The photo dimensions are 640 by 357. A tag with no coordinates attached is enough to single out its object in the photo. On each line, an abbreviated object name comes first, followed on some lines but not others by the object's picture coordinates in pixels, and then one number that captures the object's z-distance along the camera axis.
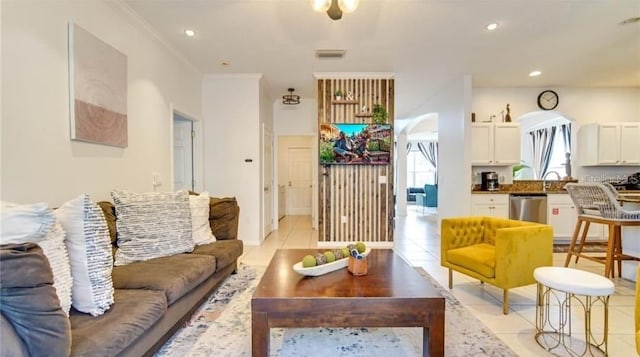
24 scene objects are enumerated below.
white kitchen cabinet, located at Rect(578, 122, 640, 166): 5.63
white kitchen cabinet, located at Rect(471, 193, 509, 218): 5.26
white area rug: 2.13
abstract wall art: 2.48
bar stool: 3.39
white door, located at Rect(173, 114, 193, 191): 5.07
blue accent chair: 10.71
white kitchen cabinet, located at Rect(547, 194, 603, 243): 5.38
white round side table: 2.05
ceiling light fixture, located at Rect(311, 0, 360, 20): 2.43
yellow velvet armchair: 2.67
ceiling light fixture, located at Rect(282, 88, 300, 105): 6.40
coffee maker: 5.50
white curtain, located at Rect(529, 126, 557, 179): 8.27
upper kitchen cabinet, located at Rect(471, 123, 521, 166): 5.53
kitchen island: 3.45
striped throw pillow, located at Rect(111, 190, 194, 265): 2.57
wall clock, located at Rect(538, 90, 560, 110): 5.91
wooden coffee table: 1.78
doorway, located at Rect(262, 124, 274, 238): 5.83
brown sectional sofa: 1.51
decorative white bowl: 2.11
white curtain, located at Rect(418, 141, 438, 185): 13.28
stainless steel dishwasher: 5.23
